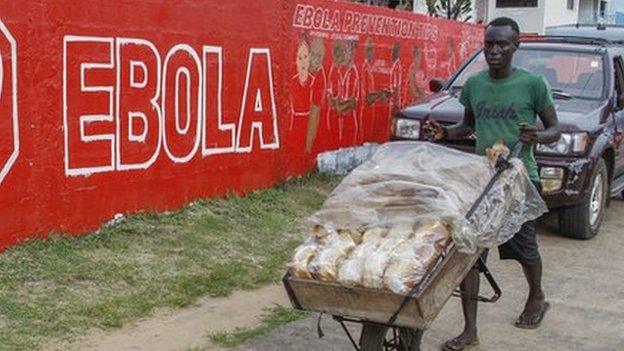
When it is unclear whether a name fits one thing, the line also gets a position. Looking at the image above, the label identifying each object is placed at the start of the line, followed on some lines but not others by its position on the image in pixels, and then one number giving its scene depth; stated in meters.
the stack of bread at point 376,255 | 3.38
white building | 37.56
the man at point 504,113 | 4.70
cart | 3.38
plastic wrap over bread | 3.66
